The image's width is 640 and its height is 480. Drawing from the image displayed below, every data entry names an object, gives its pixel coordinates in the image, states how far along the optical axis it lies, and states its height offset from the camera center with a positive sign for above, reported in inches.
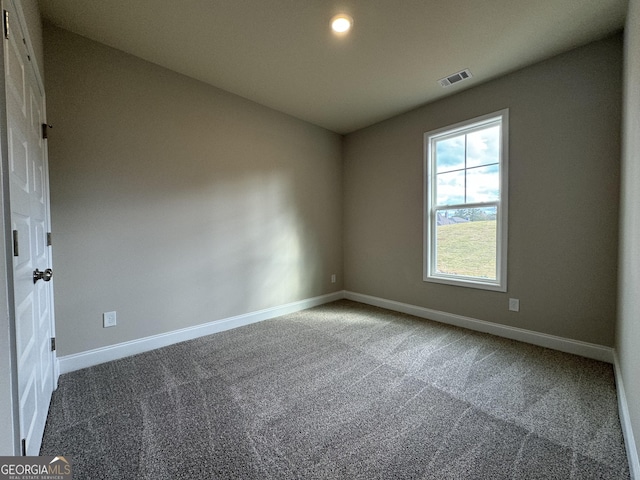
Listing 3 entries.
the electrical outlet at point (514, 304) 107.2 -29.5
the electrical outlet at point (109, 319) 92.3 -29.2
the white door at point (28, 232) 44.8 +0.7
